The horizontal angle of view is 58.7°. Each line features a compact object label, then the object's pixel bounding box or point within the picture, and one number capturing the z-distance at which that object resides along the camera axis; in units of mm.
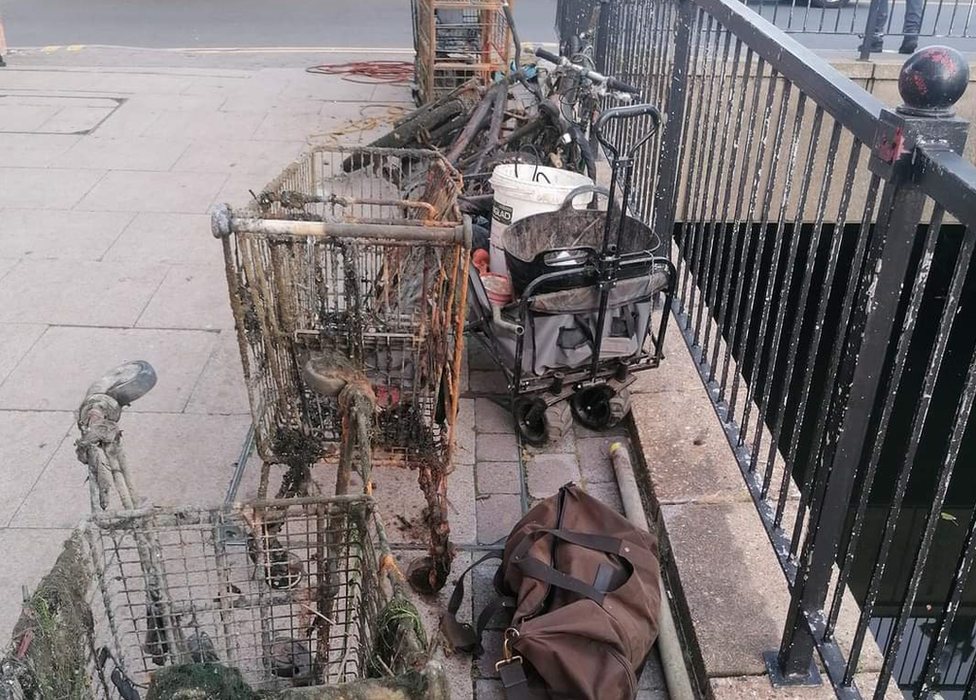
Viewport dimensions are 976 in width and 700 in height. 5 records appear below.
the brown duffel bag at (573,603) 2447
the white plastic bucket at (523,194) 4156
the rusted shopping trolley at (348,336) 2523
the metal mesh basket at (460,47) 7836
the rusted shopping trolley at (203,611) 1481
